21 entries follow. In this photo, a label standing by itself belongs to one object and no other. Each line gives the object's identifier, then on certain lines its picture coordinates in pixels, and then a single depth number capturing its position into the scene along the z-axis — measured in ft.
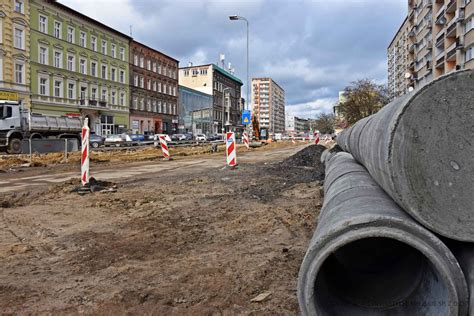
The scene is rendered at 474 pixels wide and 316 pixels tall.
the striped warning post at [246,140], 102.29
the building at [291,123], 574.80
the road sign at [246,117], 113.60
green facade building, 129.08
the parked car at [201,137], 174.34
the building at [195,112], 235.61
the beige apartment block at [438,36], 125.59
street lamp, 116.26
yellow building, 113.29
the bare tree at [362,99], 181.57
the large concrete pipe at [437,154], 6.88
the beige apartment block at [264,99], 558.56
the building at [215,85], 279.90
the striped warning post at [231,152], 44.78
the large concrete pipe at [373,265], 6.57
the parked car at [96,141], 110.33
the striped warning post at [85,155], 29.68
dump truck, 75.00
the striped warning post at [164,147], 66.49
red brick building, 185.68
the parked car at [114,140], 116.37
